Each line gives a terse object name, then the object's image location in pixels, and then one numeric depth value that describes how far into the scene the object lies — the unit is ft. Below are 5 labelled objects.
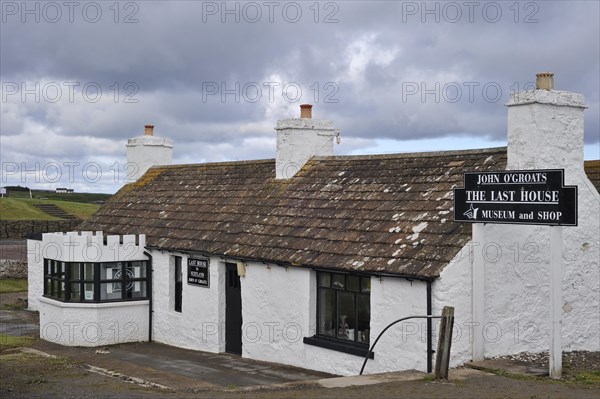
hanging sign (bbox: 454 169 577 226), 40.60
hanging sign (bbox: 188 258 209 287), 61.36
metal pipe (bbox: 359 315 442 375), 41.45
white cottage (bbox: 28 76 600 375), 45.70
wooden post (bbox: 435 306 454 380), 39.58
